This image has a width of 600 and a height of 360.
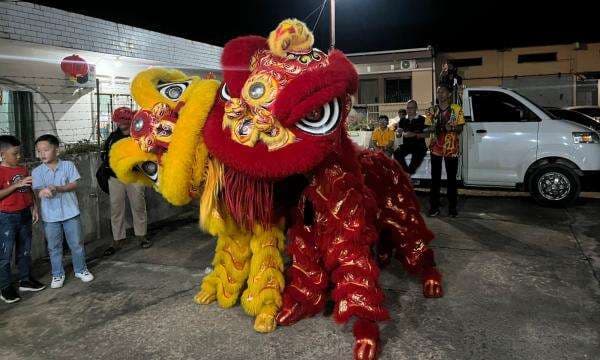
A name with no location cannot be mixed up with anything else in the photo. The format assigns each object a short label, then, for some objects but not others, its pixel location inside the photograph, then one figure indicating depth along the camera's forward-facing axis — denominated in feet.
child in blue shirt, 13.61
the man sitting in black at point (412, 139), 25.16
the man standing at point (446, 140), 20.08
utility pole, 34.09
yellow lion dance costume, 8.72
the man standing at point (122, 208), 17.13
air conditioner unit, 63.98
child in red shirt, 12.98
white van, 22.98
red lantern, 28.37
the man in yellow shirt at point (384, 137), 27.73
